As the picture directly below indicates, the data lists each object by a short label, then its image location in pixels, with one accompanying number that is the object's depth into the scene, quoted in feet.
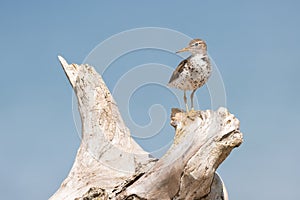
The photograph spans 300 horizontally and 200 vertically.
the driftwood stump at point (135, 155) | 38.68
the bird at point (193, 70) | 41.86
